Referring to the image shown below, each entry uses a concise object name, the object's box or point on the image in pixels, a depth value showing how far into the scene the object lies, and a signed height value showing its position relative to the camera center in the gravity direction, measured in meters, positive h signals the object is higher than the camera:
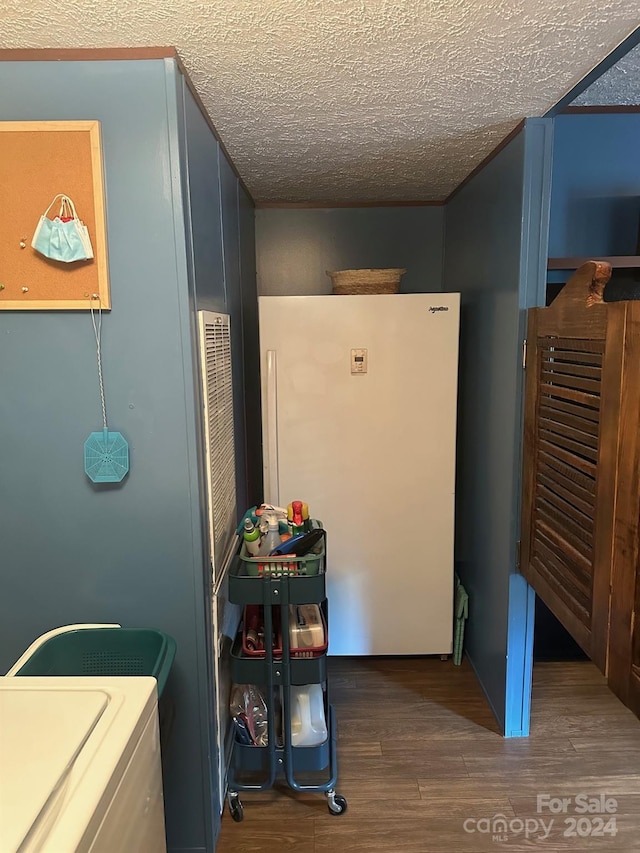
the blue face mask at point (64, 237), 1.41 +0.27
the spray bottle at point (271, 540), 1.85 -0.60
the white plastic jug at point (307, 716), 1.95 -1.21
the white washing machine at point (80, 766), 0.84 -0.66
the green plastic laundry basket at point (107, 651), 1.53 -0.78
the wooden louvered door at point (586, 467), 1.30 -0.32
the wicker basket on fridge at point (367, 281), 2.52 +0.28
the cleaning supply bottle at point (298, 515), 1.98 -0.56
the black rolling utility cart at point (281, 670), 1.74 -0.98
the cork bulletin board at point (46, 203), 1.41 +0.35
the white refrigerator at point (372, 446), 2.45 -0.42
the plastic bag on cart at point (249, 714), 1.95 -1.21
